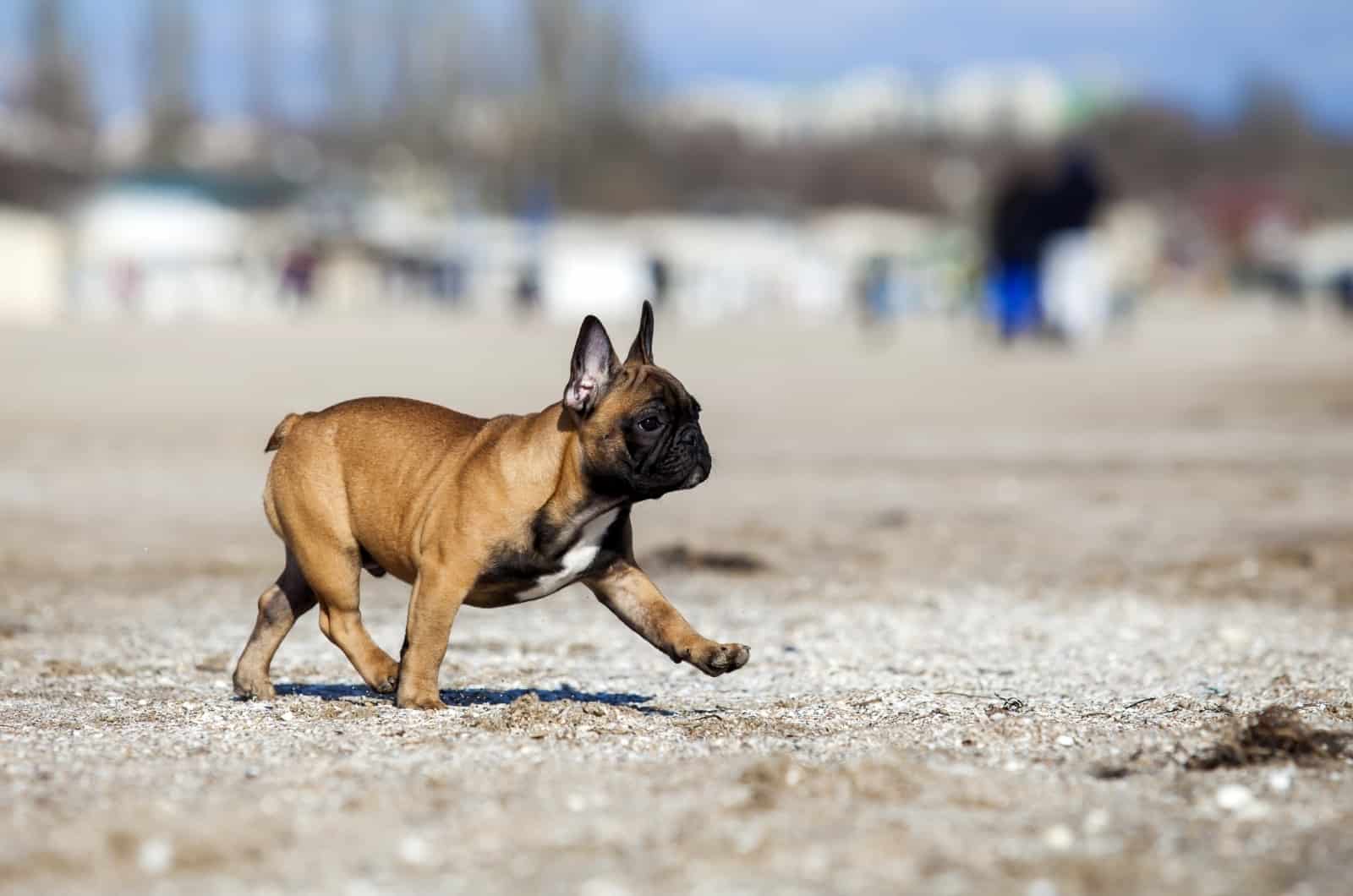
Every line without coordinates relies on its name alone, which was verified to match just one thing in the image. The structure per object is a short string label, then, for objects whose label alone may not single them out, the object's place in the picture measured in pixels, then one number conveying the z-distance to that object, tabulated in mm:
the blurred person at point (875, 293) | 50950
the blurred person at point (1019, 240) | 38562
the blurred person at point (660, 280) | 68812
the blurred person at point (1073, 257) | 38844
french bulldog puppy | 5812
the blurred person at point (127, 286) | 64250
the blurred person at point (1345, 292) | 68250
